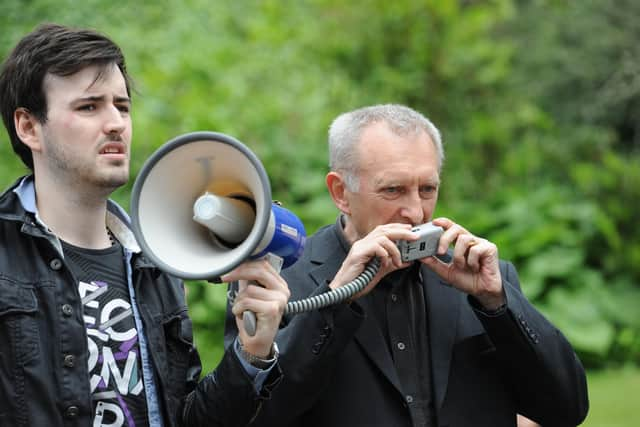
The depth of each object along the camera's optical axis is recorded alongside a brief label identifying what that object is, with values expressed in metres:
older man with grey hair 5.72
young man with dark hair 4.98
